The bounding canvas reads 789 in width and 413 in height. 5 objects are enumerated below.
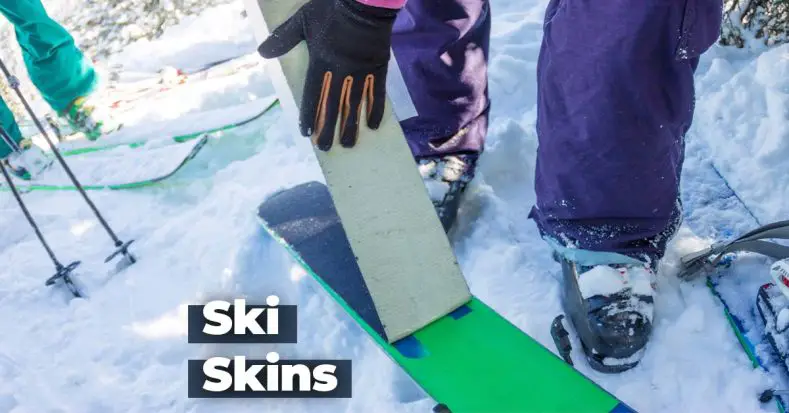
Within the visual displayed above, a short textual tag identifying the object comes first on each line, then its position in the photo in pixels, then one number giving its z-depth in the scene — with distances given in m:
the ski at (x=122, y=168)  2.35
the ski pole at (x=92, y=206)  1.84
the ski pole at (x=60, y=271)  1.76
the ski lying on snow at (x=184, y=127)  2.59
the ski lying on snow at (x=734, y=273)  1.21
